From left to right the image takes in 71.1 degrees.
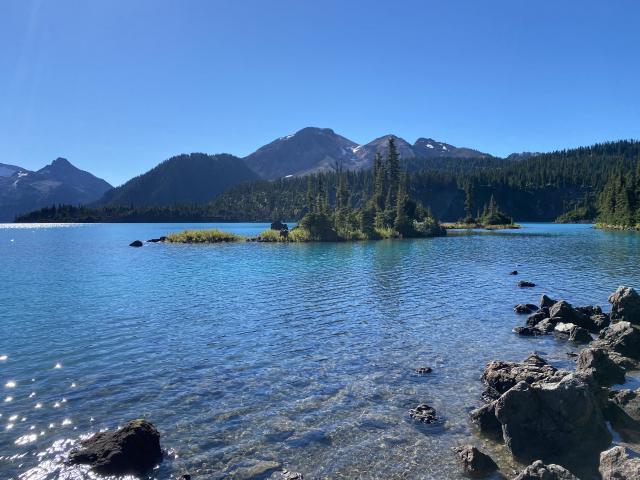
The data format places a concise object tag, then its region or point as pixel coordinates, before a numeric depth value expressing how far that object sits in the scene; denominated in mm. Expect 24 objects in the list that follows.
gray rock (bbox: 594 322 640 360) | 22875
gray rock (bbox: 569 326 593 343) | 25938
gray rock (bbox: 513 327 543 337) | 27156
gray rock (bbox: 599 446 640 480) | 10250
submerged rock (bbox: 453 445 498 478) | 12531
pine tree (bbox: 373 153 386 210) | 150912
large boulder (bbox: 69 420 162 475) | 12688
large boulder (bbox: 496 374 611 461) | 13625
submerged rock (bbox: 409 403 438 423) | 15603
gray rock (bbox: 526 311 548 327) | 29688
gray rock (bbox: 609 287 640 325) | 29016
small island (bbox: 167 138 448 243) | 111125
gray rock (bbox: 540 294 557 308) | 33812
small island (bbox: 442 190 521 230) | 190625
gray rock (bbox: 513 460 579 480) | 10938
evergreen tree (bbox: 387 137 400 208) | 156500
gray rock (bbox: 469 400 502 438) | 14967
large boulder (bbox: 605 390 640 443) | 14875
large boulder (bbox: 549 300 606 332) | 28781
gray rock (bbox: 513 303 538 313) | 33344
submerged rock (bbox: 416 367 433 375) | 20219
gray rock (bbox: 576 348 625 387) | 19312
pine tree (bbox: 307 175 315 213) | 133288
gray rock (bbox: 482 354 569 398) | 16750
